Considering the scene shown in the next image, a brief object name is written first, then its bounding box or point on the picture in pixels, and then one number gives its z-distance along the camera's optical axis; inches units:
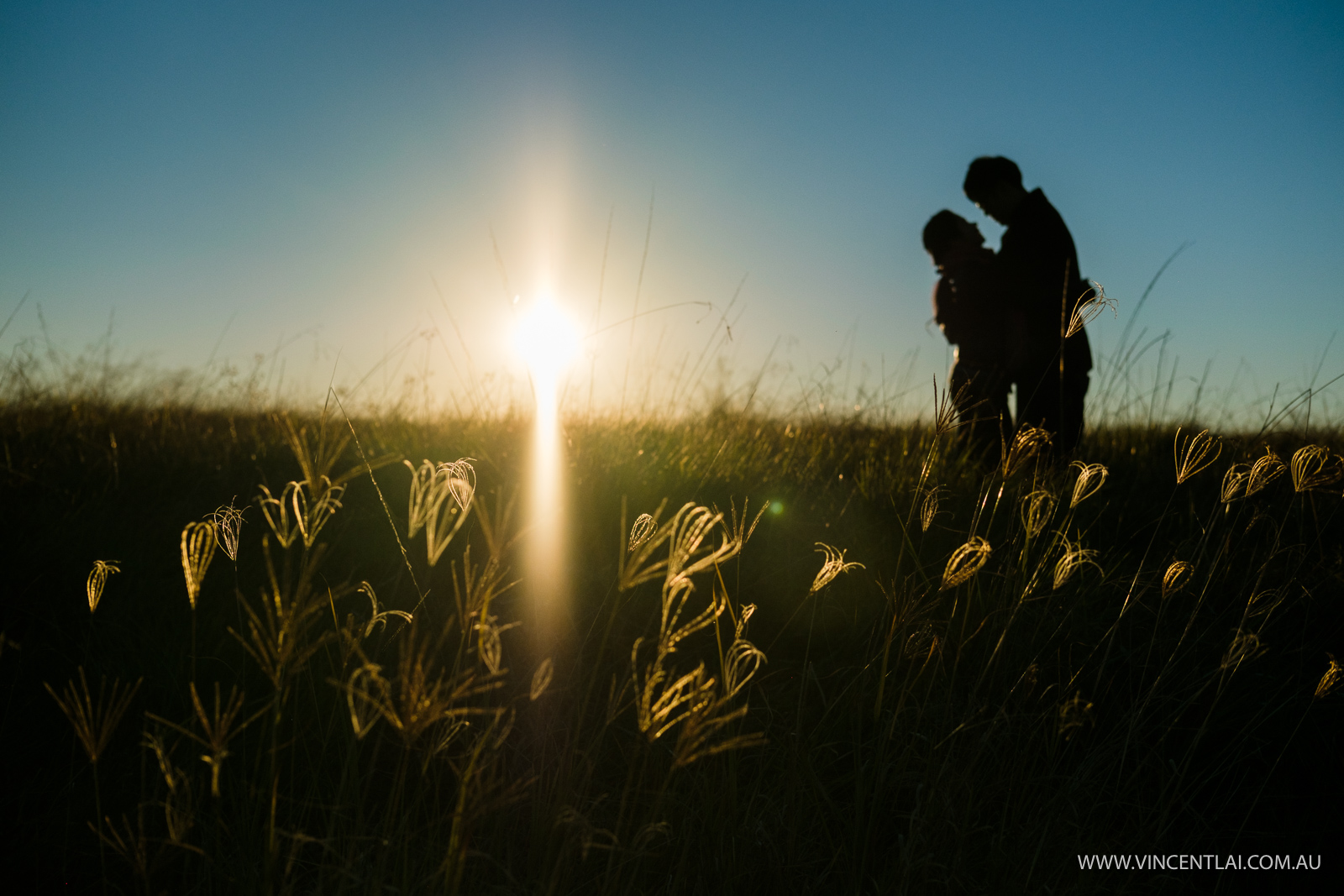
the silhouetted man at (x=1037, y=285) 132.5
